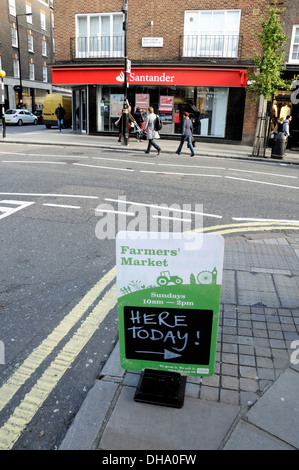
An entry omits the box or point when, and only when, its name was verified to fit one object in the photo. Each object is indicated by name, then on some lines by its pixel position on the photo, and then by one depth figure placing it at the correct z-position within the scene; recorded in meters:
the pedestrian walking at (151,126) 15.51
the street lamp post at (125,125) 18.77
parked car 34.22
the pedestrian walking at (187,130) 15.55
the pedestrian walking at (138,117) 22.33
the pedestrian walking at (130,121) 20.23
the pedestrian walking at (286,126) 18.48
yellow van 28.52
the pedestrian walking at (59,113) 26.61
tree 14.95
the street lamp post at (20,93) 41.46
